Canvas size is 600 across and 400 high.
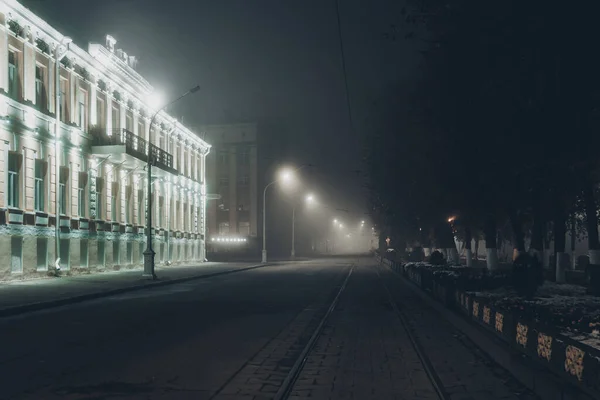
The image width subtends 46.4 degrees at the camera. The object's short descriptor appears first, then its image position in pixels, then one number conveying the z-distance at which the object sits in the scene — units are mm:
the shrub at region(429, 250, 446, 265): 33500
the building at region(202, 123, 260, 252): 89812
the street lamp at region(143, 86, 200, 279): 30797
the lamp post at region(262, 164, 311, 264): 61981
